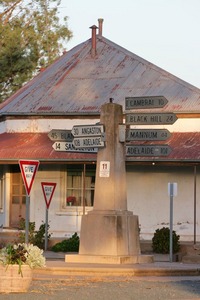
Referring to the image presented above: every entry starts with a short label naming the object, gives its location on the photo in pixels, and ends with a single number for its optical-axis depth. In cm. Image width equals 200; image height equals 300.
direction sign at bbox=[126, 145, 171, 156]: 2439
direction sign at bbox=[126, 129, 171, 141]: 2450
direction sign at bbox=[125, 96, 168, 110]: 2456
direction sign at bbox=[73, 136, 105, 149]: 2456
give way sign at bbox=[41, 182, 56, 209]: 3078
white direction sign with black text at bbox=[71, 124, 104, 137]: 2459
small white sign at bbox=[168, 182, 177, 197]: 2752
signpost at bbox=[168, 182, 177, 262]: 2742
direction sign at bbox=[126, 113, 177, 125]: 2453
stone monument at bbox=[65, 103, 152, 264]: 2442
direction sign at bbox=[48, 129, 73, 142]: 2527
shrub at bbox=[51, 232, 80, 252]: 3184
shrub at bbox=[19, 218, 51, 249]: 3284
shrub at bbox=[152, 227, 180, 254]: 3150
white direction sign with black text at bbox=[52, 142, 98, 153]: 2527
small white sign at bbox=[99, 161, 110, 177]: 2455
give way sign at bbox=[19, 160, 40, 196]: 2258
